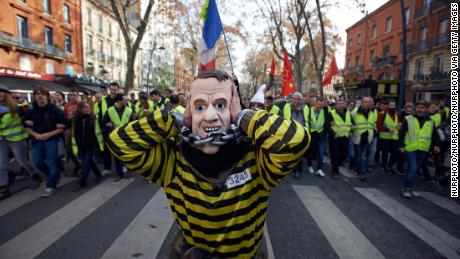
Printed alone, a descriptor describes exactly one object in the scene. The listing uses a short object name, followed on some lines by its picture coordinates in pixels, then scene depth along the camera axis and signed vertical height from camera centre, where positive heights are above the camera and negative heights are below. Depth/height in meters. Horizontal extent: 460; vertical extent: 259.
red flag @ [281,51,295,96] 9.09 +1.04
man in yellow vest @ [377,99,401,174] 6.58 -0.53
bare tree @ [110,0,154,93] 12.17 +3.44
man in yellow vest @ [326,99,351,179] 5.89 -0.47
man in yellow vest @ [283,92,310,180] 5.94 -0.01
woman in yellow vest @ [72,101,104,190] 5.05 -0.55
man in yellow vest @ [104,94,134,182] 5.60 -0.16
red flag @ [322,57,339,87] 12.12 +1.93
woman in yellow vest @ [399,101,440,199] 4.76 -0.50
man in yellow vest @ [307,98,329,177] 6.06 -0.40
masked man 1.35 -0.28
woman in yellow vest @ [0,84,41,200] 4.38 -0.51
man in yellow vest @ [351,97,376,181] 5.97 -0.46
